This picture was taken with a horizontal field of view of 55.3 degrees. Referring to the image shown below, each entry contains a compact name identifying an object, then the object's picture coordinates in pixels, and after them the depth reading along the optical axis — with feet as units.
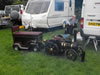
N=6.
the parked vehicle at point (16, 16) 24.00
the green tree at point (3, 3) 41.82
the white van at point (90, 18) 12.50
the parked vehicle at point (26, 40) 12.23
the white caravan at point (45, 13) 19.22
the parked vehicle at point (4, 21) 23.97
